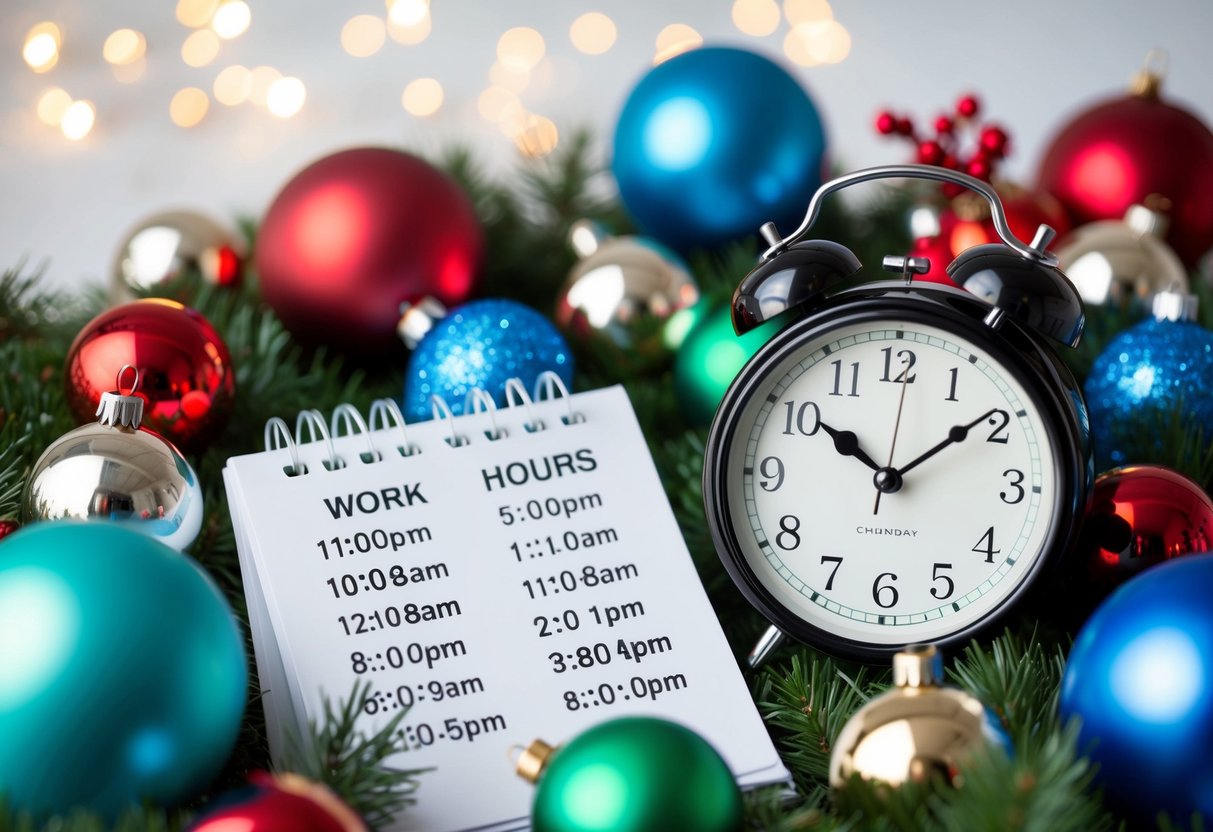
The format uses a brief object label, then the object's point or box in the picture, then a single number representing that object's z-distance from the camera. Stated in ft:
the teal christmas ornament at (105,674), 2.49
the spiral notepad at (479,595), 2.68
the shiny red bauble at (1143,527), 2.80
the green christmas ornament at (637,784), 2.46
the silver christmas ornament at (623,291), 3.27
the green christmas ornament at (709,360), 3.11
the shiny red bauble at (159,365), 2.96
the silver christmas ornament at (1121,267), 3.28
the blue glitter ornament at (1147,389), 3.00
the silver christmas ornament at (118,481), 2.76
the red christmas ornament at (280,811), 2.43
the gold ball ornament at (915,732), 2.53
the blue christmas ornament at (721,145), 3.37
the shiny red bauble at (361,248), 3.22
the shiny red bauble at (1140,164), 3.47
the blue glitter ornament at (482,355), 3.04
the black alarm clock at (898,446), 2.71
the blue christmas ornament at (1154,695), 2.51
